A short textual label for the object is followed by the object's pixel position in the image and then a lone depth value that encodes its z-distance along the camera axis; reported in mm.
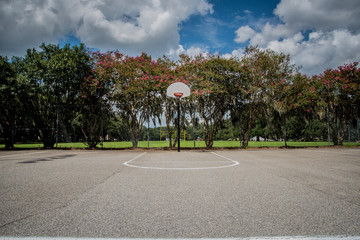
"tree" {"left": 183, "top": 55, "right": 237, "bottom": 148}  11266
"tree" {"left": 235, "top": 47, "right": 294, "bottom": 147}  12195
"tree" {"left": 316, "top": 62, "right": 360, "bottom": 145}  13766
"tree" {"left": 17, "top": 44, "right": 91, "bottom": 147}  11531
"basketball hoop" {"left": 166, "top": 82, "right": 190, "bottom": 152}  10336
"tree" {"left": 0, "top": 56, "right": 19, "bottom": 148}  11320
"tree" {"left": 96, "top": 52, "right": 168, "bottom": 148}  11172
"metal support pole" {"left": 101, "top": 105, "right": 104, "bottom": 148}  12345
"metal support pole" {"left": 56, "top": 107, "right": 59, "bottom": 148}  12166
